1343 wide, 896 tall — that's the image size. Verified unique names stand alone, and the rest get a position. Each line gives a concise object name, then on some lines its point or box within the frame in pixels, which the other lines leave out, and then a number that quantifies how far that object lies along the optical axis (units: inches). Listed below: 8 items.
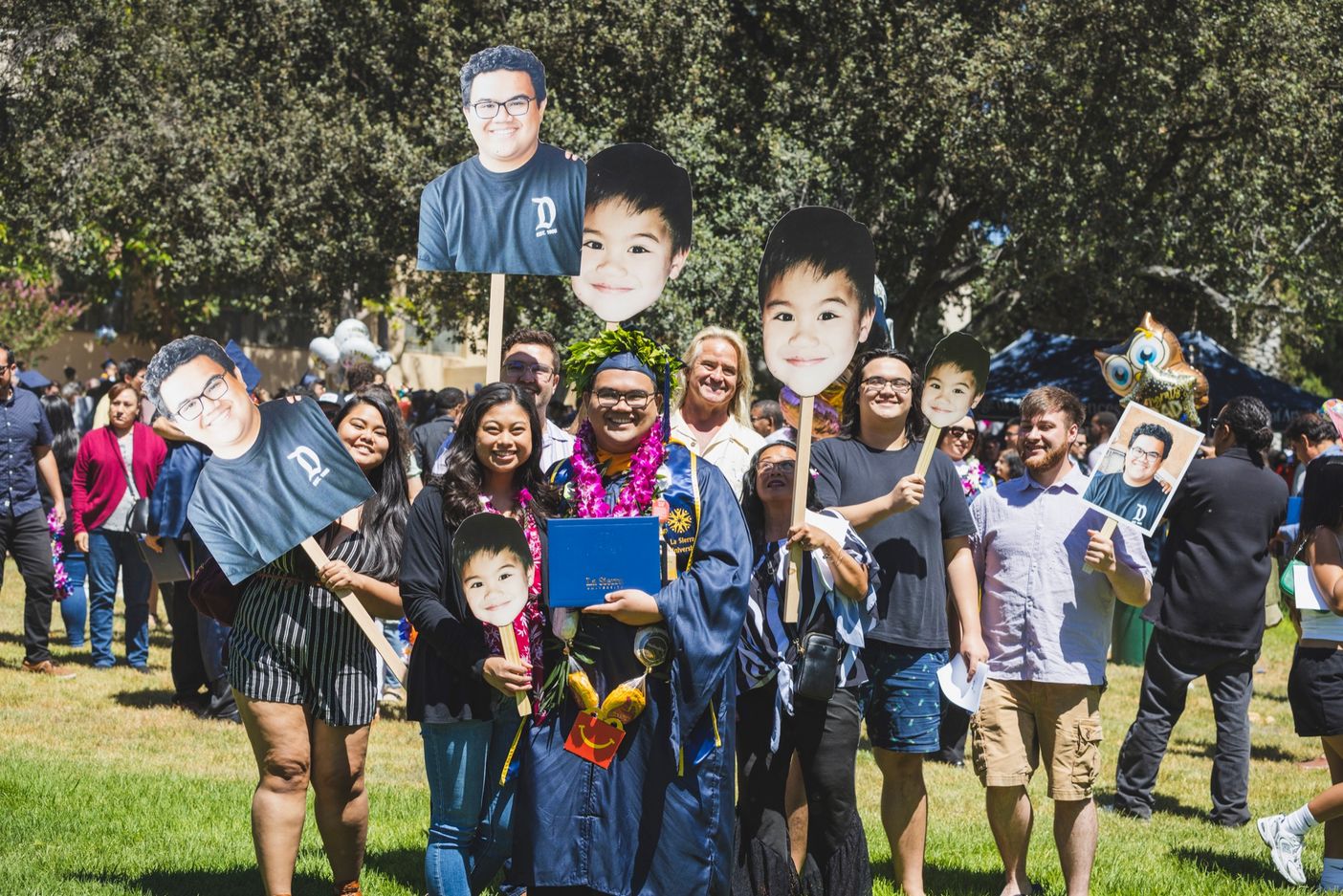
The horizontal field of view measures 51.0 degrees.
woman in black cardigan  173.9
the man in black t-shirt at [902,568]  209.3
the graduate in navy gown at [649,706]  159.9
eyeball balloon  295.0
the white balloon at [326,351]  515.8
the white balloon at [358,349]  491.7
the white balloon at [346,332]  508.7
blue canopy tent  680.4
